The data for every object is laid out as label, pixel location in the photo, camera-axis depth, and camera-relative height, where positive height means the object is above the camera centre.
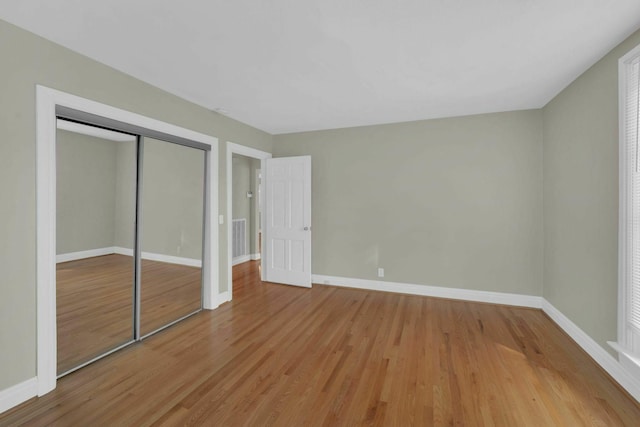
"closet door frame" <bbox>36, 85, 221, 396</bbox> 1.99 -0.06
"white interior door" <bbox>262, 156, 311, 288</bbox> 4.52 -0.11
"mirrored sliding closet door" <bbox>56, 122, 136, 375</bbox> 2.27 -0.26
